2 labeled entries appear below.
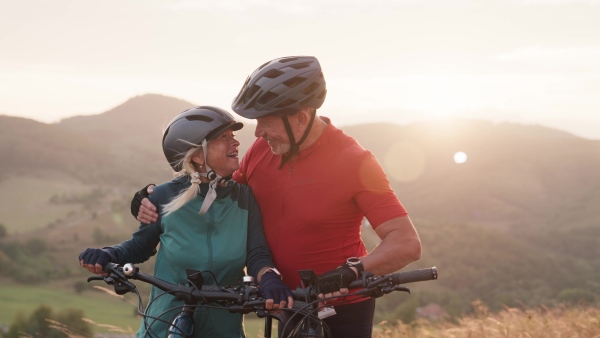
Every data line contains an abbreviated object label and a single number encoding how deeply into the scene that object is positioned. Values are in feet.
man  14.73
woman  13.55
